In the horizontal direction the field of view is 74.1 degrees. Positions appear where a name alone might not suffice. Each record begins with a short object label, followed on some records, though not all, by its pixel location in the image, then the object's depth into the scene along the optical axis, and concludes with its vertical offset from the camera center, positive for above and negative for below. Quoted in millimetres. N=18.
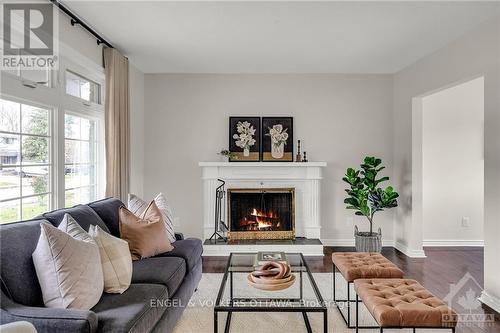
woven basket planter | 4523 -1036
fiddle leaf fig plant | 4566 -357
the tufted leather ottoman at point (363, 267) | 2604 -813
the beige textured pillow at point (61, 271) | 1723 -552
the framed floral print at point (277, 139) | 5074 +423
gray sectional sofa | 1558 -740
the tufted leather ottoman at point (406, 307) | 1867 -826
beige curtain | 3770 +491
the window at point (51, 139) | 2506 +248
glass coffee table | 1973 -854
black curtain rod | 2888 +1406
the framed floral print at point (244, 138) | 5055 +437
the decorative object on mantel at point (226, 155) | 4957 +173
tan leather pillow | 2742 -563
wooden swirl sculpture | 2289 -777
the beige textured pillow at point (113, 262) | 2043 -604
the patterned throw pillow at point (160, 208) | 3146 -403
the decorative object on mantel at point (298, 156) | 5027 +153
